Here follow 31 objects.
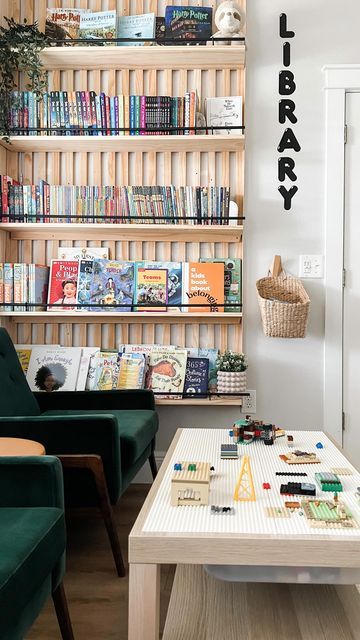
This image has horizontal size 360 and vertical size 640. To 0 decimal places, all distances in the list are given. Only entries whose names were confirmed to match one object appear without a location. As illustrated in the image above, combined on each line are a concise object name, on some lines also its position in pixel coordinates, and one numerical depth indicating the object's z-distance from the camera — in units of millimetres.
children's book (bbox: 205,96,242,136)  3467
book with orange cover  3457
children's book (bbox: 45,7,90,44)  3490
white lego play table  1483
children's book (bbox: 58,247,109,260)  3582
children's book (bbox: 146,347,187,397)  3451
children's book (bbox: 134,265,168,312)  3480
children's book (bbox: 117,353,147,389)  3422
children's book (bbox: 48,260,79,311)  3473
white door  3525
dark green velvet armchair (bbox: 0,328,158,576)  2287
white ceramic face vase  3357
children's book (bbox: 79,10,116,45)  3475
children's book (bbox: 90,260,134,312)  3473
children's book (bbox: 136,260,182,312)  3486
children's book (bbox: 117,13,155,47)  3480
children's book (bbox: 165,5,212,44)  3432
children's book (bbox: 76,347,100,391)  3441
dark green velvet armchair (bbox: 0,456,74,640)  1337
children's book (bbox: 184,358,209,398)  3451
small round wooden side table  2045
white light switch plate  3523
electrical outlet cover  3547
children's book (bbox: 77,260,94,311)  3471
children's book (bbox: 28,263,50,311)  3432
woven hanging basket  3266
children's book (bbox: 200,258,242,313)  3510
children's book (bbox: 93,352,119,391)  3441
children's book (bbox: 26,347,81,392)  3439
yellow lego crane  1788
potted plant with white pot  3334
